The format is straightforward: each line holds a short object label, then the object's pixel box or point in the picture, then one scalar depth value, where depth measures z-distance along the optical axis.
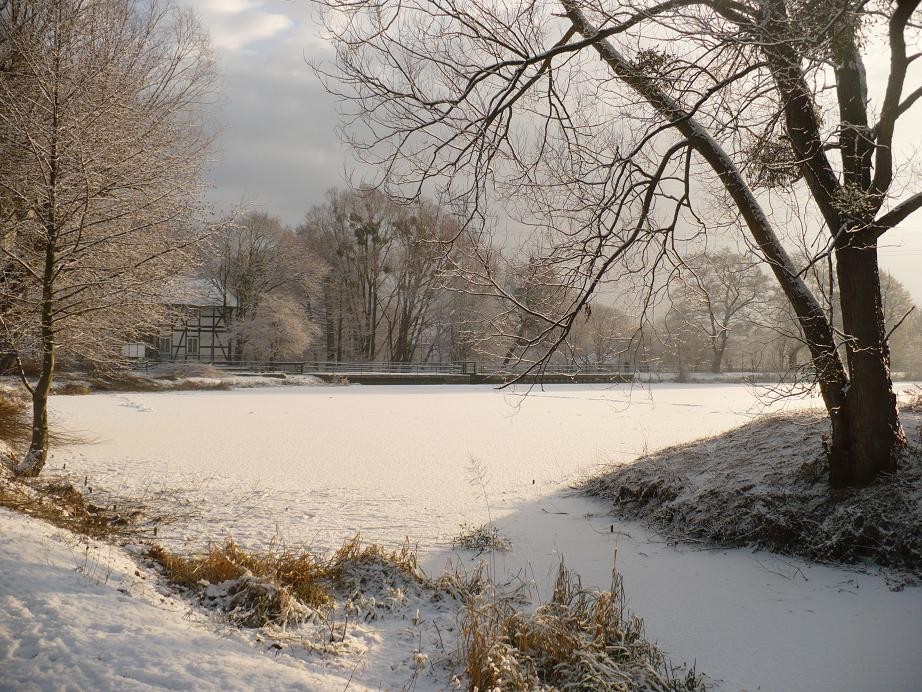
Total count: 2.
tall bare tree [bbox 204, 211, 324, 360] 34.00
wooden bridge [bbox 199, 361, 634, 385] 30.61
